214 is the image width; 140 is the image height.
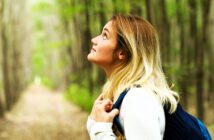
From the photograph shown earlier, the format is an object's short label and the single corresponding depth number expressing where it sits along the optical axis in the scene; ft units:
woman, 8.29
